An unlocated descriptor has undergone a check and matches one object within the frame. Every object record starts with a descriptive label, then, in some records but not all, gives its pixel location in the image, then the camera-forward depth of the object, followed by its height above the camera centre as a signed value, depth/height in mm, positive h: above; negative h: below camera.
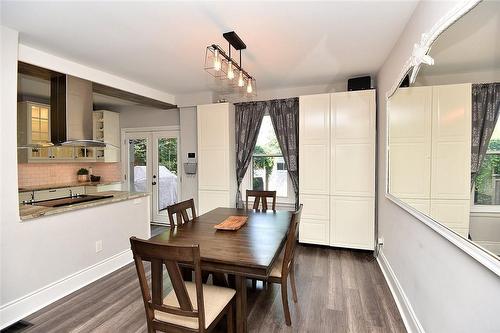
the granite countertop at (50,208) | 2271 -485
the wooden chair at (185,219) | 1995 -609
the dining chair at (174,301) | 1289 -802
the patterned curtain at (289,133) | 4043 +488
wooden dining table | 1551 -631
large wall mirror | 971 +165
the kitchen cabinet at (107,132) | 5098 +641
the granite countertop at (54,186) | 4131 -452
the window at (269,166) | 4332 -78
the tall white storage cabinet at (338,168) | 3453 -97
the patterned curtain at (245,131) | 4284 +546
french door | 5039 -117
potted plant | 5207 -290
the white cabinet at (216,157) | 4164 +83
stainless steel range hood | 2855 +596
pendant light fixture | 2059 +938
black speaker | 3495 +1143
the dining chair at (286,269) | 1964 -885
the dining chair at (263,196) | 3248 -463
